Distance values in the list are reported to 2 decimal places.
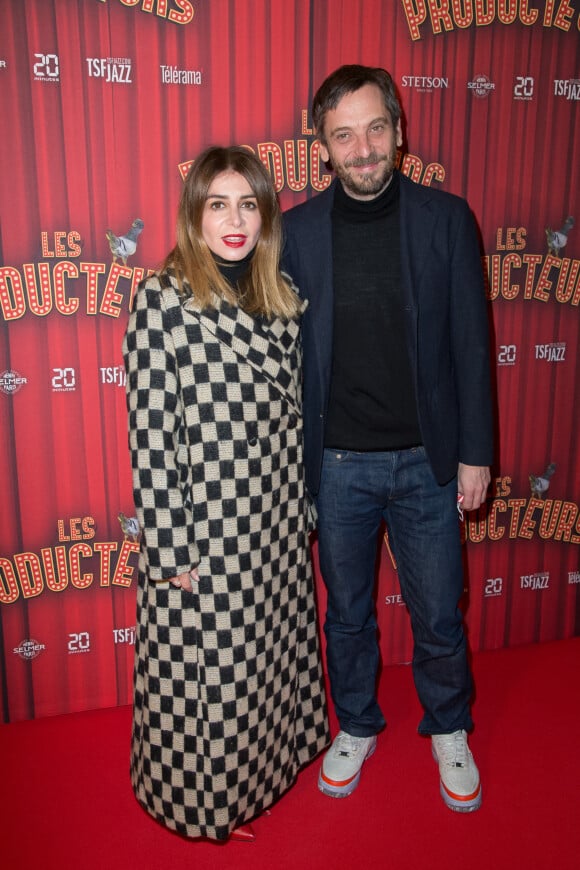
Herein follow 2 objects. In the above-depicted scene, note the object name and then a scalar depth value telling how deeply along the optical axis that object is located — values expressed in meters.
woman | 1.76
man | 1.97
